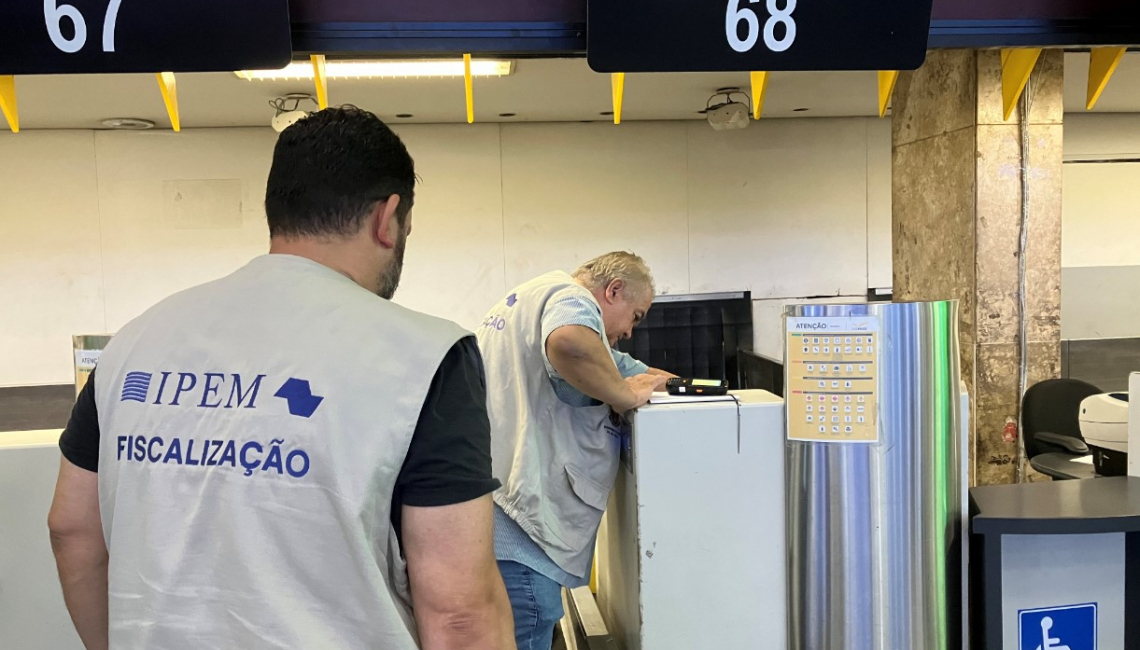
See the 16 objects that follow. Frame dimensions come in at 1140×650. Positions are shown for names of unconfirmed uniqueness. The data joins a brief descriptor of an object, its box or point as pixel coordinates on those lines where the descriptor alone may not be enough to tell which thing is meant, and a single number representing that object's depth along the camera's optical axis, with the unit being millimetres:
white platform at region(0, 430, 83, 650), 1746
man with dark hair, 841
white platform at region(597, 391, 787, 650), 1814
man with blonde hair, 1771
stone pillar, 3318
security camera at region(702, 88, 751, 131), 4508
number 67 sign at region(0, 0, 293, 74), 1405
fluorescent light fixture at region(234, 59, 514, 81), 3742
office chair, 3217
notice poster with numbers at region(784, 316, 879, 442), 1731
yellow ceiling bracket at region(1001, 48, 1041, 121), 1864
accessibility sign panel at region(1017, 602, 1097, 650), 1840
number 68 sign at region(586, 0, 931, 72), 1473
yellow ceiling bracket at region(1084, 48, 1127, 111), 1796
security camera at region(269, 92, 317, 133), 4340
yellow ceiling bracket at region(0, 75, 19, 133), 1693
